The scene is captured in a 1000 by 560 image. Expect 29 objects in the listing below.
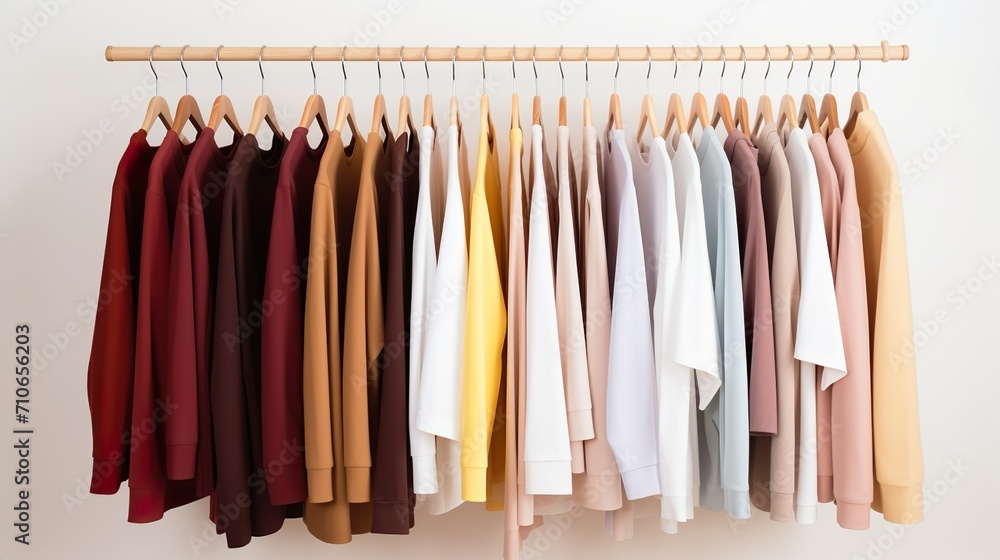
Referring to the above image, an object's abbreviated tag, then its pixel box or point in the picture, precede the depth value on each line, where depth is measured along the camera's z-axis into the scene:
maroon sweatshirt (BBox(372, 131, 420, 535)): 1.51
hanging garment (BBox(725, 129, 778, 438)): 1.54
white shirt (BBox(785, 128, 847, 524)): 1.52
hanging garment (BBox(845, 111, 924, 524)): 1.55
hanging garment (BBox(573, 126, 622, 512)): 1.58
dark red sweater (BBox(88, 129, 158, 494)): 1.53
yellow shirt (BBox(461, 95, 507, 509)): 1.51
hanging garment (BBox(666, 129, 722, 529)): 1.51
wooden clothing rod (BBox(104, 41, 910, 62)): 1.83
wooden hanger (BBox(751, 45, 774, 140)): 1.81
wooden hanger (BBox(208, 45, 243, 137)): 1.76
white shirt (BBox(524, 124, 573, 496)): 1.52
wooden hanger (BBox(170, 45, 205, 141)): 1.78
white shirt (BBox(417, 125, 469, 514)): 1.52
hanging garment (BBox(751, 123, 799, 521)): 1.56
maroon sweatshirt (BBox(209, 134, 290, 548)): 1.50
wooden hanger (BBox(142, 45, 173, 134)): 1.76
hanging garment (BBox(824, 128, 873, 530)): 1.55
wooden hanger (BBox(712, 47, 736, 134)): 1.79
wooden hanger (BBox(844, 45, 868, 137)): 1.78
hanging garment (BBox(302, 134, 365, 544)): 1.50
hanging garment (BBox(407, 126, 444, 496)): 1.53
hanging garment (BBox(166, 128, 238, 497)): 1.47
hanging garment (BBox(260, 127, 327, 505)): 1.50
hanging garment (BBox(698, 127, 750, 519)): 1.53
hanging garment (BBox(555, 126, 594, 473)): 1.55
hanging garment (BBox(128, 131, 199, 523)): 1.49
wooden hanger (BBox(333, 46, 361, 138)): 1.70
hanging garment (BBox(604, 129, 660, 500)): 1.54
